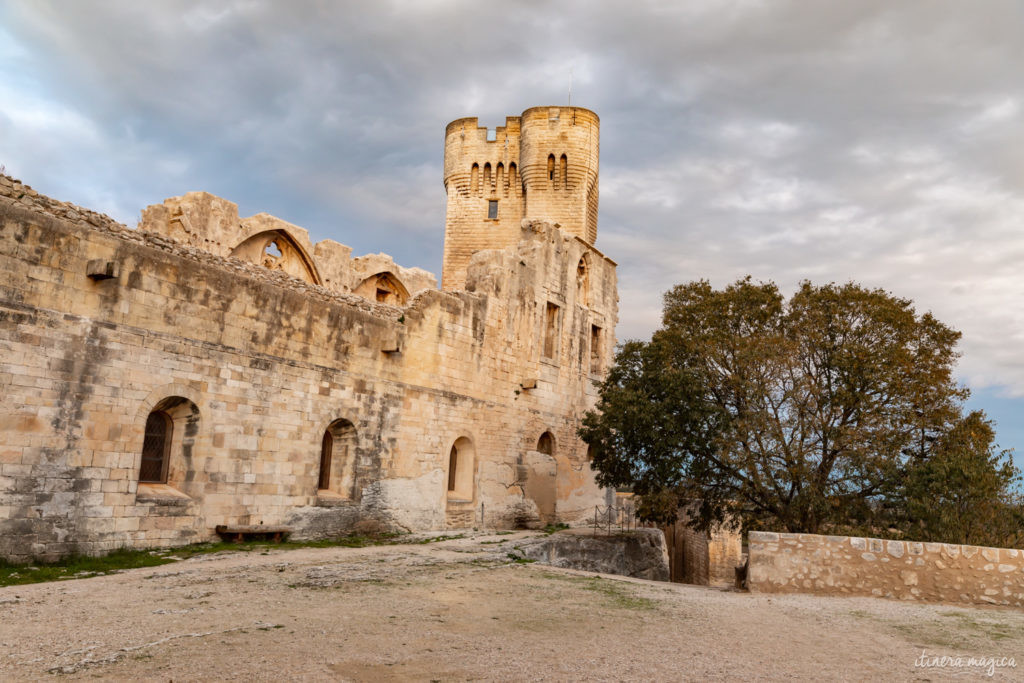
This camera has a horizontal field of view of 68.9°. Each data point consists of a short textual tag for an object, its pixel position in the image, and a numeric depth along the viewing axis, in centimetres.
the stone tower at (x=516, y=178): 3209
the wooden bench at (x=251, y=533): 1094
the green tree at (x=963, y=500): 1045
